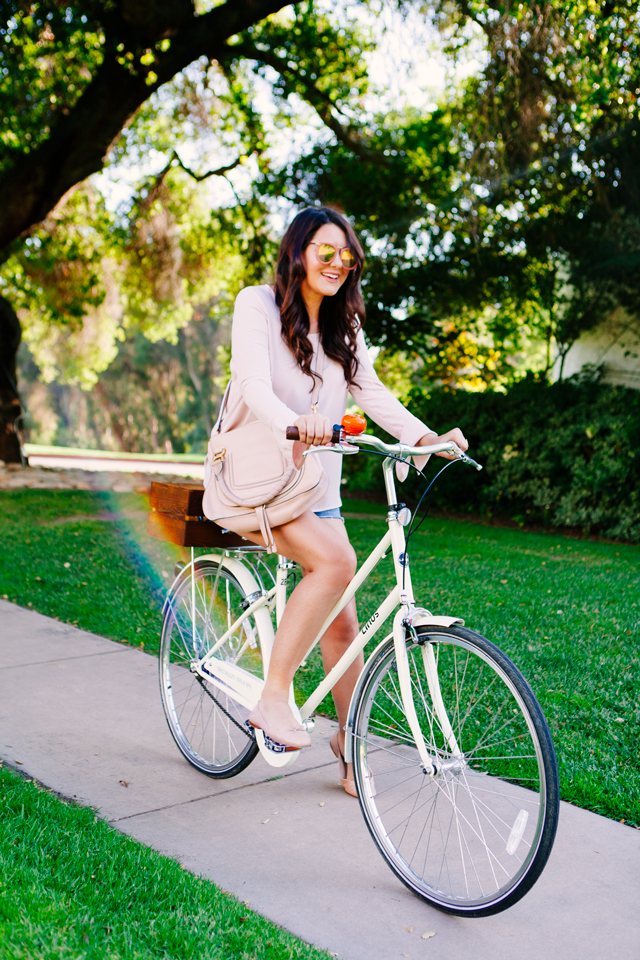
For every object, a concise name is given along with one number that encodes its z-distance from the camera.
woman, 2.72
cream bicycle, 2.37
